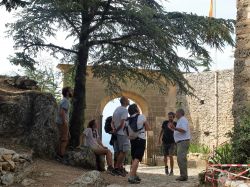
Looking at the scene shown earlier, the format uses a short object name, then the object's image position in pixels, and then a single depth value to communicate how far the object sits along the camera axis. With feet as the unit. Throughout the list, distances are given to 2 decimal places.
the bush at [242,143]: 21.56
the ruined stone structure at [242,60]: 24.26
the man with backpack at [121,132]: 28.89
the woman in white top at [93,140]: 32.19
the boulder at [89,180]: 23.48
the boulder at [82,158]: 31.01
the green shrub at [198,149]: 58.23
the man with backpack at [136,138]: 25.82
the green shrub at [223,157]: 22.50
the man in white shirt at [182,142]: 27.30
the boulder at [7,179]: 22.25
